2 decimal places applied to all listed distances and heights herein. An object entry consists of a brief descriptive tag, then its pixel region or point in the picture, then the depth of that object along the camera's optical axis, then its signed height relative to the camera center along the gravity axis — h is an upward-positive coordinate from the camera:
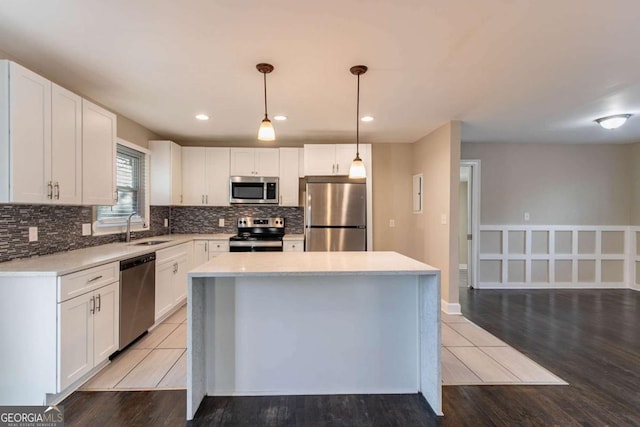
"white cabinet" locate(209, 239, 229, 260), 4.25 -0.47
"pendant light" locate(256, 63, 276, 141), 2.29 +0.61
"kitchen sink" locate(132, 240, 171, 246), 3.44 -0.35
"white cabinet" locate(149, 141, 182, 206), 4.25 +0.54
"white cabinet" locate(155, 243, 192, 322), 3.30 -0.74
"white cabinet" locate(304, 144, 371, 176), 4.49 +0.78
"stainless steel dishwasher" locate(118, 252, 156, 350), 2.65 -0.76
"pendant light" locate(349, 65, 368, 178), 2.61 +0.36
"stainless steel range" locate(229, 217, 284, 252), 4.79 -0.24
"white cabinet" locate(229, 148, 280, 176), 4.61 +0.73
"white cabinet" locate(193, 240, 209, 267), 4.20 -0.52
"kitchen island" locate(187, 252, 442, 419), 2.14 -0.83
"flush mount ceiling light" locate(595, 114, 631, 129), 3.51 +1.04
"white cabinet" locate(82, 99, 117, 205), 2.58 +0.50
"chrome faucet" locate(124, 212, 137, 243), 3.49 -0.22
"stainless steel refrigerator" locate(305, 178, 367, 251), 4.36 -0.07
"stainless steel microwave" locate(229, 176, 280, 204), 4.55 +0.33
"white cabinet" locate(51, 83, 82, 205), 2.26 +0.50
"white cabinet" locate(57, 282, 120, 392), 1.99 -0.84
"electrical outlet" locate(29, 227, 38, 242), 2.38 -0.17
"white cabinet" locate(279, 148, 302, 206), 4.62 +0.53
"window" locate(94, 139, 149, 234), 3.36 +0.21
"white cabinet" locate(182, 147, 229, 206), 4.60 +0.52
